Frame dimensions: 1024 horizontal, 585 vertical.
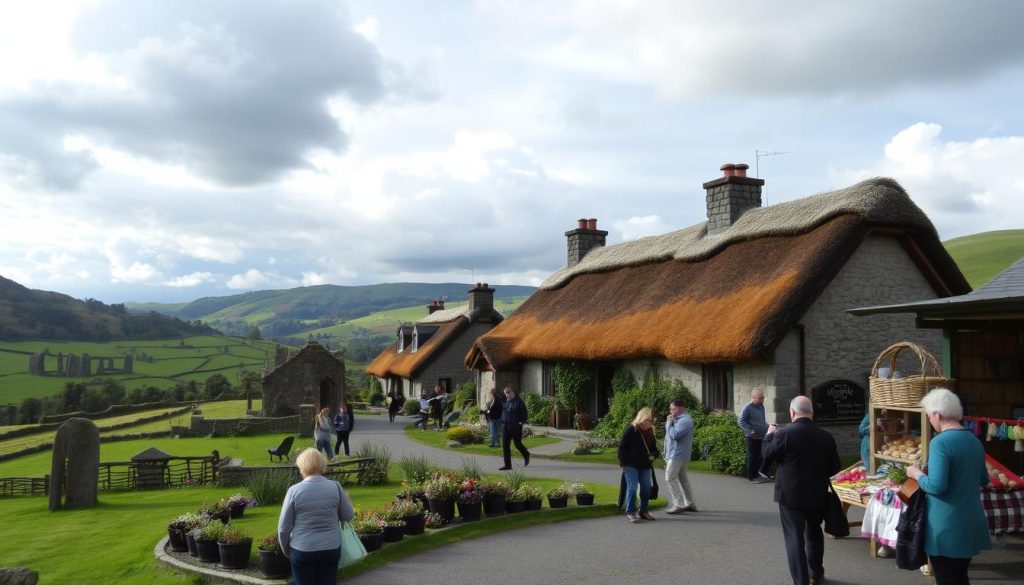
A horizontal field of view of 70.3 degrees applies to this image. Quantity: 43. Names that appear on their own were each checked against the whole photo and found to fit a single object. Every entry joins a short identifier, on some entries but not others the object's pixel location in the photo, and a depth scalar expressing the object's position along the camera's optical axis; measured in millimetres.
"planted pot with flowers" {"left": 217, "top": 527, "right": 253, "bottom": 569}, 8961
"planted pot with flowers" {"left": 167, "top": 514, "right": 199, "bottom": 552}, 9945
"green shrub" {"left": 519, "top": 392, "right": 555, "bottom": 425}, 26344
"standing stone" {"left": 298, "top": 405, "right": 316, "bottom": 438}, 29938
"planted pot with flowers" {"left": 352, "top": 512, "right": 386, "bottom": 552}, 9422
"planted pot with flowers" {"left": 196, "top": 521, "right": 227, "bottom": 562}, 9305
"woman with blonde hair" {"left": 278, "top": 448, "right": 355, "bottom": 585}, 6469
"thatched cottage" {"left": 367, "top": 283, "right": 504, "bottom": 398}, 41875
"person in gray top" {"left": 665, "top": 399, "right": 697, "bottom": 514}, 11680
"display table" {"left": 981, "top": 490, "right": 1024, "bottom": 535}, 8078
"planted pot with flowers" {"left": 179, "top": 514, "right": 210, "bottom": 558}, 9562
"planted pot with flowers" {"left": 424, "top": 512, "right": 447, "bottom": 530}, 10734
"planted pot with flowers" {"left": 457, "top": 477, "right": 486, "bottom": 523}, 11055
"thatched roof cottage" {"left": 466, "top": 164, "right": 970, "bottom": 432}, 17562
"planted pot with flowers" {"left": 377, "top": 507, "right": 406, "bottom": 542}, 9812
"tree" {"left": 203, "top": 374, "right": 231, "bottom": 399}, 63656
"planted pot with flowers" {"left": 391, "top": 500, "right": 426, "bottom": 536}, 10195
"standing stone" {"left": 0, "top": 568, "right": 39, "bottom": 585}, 9016
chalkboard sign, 17797
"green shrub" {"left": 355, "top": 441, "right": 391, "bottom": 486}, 16250
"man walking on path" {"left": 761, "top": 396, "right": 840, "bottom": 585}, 7324
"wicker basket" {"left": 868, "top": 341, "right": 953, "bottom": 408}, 9484
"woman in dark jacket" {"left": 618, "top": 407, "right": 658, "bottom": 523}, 11180
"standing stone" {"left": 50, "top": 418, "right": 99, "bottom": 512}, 15602
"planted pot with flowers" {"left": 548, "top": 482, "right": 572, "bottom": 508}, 11922
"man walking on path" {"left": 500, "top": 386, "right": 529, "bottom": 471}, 16219
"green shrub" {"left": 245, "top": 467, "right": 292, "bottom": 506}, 13727
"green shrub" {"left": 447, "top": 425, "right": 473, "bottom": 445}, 23469
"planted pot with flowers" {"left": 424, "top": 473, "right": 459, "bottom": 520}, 10953
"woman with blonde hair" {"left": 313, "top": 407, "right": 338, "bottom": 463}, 18766
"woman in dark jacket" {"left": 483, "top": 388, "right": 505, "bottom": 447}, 21016
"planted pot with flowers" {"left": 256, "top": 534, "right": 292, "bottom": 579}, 8484
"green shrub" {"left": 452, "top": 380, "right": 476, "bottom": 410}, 35094
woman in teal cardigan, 5816
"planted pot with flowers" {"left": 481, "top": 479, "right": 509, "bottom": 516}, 11367
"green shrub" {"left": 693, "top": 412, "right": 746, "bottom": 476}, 16078
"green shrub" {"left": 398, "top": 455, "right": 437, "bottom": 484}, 12984
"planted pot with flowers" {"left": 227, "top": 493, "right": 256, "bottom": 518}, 12266
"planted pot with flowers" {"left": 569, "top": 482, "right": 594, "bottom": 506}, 12102
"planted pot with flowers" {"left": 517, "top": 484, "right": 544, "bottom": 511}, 11672
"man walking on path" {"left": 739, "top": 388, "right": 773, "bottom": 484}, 15117
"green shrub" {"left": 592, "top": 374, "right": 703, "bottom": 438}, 19859
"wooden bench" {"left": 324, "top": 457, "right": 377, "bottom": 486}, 16062
